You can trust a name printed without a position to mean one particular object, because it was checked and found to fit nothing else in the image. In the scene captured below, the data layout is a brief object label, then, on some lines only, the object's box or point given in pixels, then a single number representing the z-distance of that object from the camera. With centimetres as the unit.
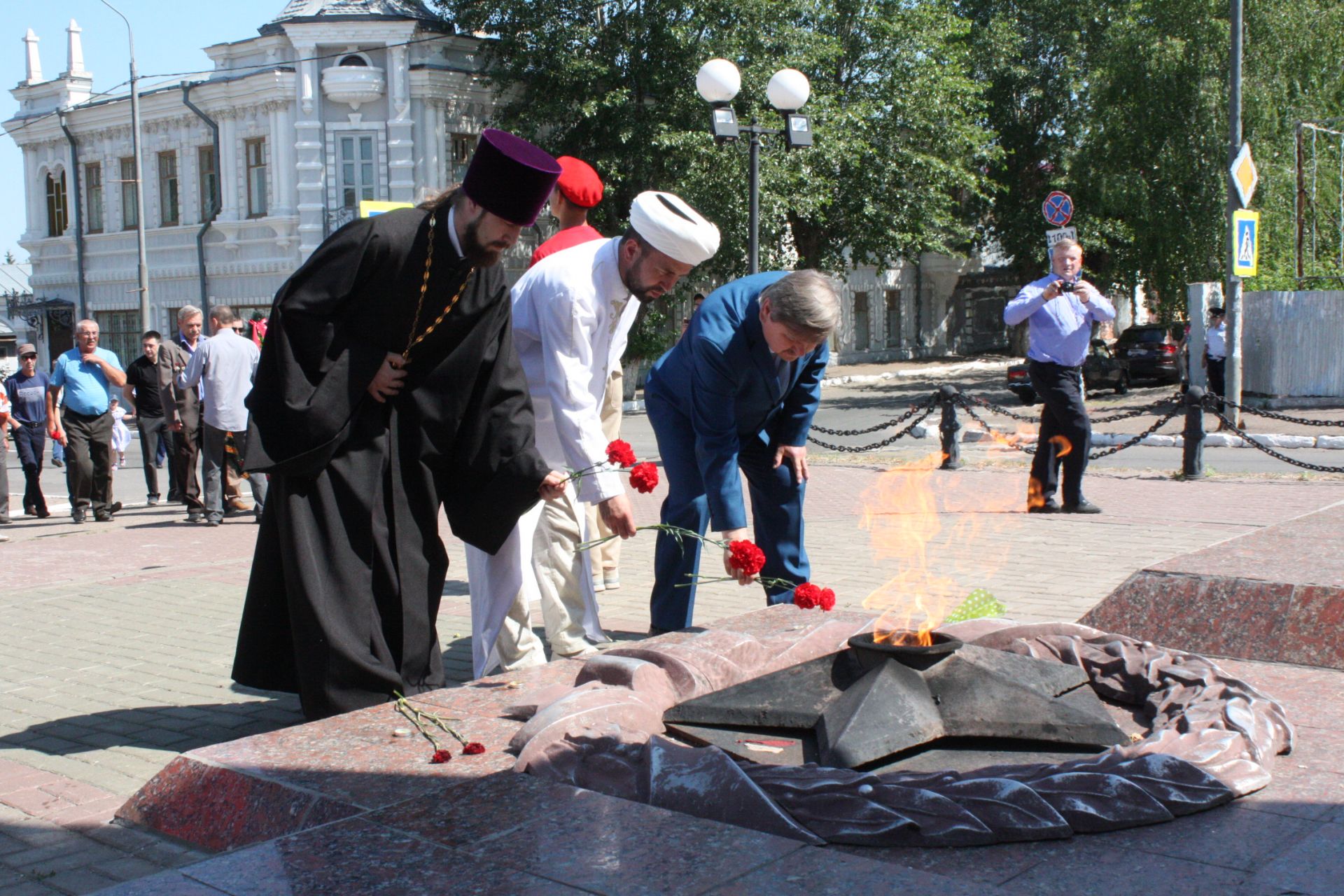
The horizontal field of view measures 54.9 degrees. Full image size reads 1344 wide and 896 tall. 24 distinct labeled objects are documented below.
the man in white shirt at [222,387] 1078
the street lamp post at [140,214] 2672
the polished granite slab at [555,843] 240
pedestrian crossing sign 1545
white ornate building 3078
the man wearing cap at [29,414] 1311
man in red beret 644
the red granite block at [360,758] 309
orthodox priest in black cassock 406
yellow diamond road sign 1517
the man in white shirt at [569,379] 470
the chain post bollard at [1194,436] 1187
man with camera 934
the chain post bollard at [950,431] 1330
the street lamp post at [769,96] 1431
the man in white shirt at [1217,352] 2086
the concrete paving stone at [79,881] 319
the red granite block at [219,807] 300
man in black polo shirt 1341
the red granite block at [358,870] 237
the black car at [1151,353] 2831
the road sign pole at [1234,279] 1605
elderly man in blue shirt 1196
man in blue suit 475
